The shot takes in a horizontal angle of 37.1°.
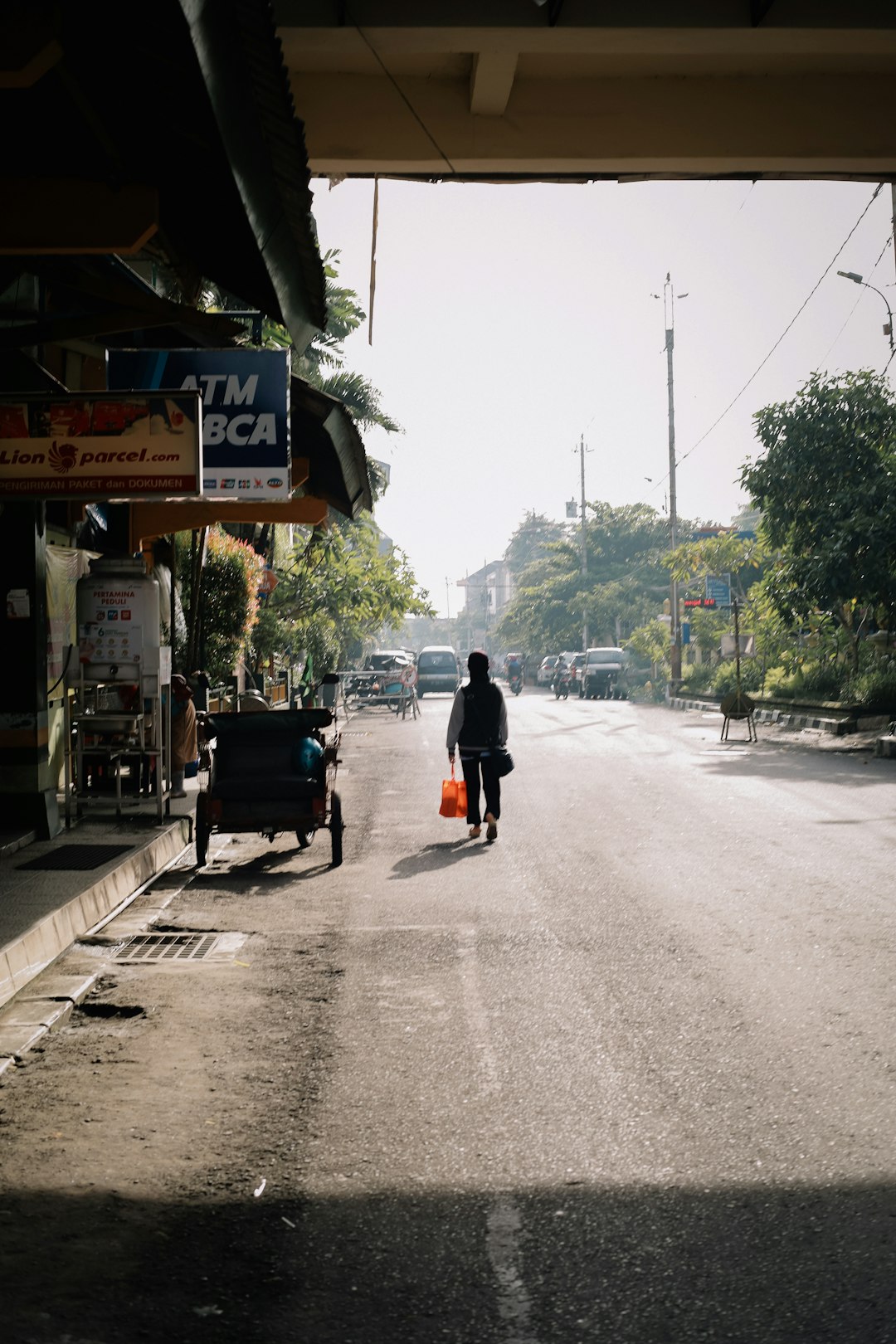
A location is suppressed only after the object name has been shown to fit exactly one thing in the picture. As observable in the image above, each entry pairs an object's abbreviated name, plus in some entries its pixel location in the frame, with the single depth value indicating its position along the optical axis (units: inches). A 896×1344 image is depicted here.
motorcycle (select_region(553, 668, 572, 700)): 2249.0
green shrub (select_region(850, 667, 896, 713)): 1117.1
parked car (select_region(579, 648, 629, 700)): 2230.6
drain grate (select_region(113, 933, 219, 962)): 317.7
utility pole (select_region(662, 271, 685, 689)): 1987.0
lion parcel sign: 360.2
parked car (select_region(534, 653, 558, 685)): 2965.1
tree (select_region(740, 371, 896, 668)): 1075.3
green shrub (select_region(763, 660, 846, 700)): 1286.9
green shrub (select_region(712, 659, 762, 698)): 1633.5
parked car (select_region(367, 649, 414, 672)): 1878.7
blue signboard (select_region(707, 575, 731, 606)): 2112.5
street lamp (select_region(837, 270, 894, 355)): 1070.4
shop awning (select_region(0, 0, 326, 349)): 173.6
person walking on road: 506.0
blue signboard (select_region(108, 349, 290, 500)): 484.7
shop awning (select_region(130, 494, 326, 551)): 602.9
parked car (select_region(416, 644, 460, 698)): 2171.5
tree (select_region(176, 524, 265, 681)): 802.8
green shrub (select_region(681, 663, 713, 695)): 1874.3
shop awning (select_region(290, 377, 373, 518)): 554.0
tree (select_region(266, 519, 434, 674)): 1246.9
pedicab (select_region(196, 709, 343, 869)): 444.1
